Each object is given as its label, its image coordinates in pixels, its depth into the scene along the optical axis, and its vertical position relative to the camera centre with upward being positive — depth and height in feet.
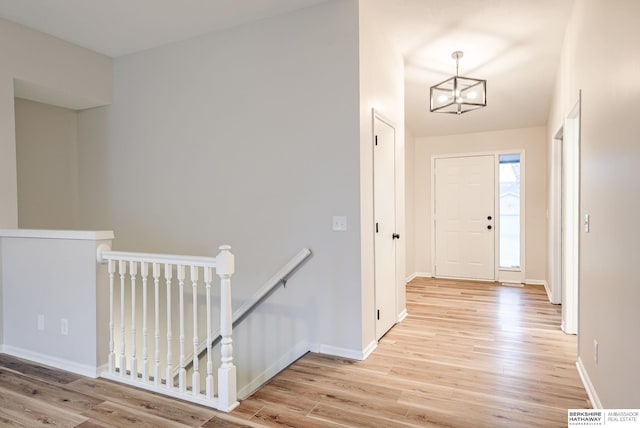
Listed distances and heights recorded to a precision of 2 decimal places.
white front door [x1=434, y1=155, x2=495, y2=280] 21.04 -0.62
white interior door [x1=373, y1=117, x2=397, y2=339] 11.69 -0.58
